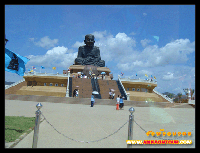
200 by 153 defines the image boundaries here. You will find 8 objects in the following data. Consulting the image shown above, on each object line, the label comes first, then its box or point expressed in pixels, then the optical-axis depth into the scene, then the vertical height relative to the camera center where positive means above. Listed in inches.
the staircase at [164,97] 992.3 -125.0
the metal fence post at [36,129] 159.2 -50.9
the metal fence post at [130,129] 159.4 -51.0
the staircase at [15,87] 993.0 -62.1
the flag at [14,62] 234.8 +21.7
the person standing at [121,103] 516.1 -83.3
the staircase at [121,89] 883.9 -69.3
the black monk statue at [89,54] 1395.2 +196.9
